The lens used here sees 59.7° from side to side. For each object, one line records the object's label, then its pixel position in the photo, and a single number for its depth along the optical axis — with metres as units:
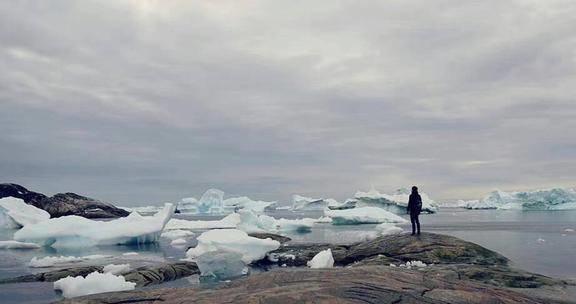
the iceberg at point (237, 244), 20.44
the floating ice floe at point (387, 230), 32.05
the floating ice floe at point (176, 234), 43.97
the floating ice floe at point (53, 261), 23.06
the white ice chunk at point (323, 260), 17.48
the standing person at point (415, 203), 19.17
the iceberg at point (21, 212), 50.12
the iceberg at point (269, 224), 44.28
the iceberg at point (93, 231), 33.50
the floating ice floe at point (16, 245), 35.25
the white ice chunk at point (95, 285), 14.60
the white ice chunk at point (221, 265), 19.38
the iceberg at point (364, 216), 60.69
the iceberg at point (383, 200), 81.50
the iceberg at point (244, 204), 118.12
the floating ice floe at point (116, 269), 18.33
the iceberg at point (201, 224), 53.30
